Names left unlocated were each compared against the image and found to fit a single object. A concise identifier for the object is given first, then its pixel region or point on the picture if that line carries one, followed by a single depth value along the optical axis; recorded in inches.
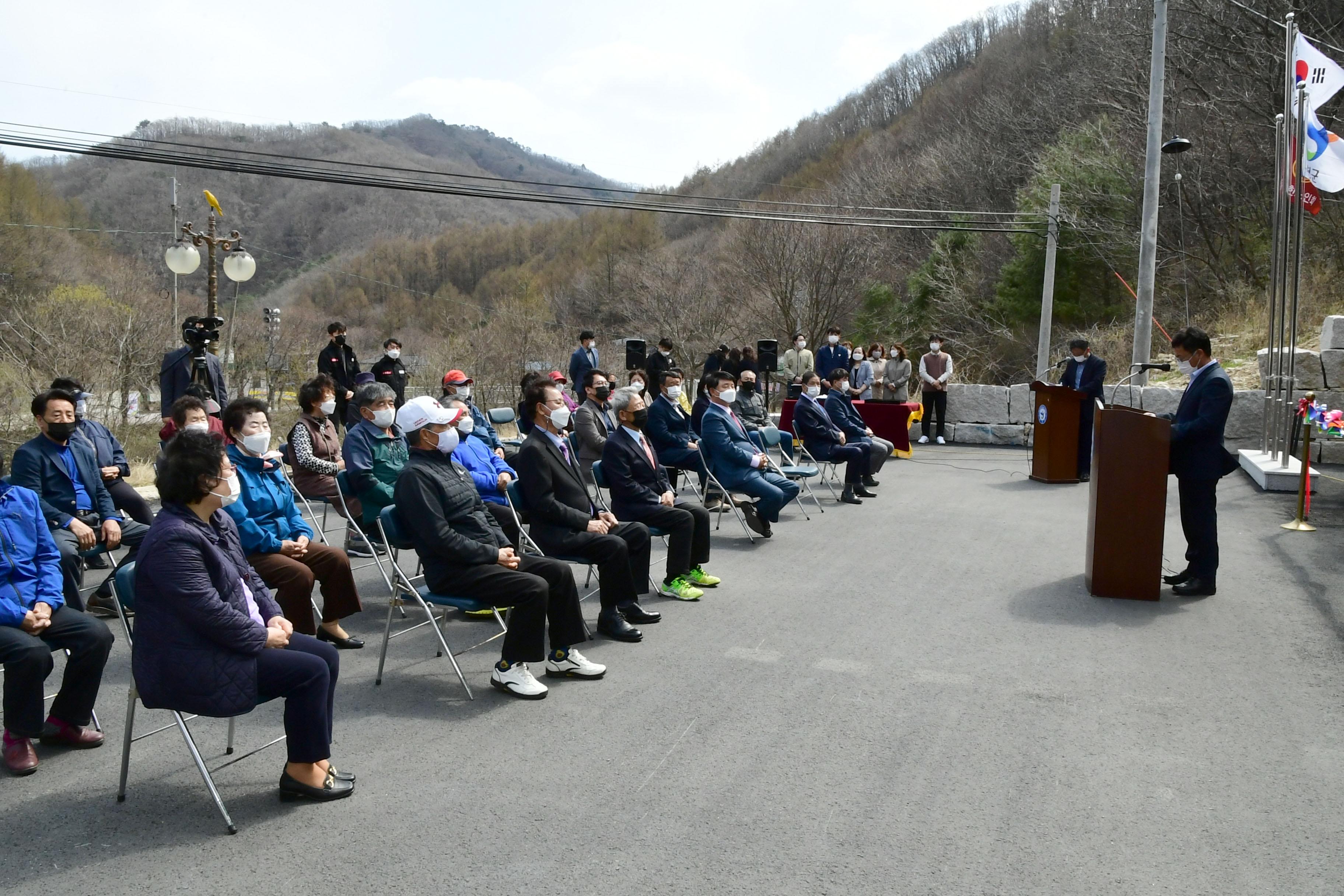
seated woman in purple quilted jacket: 142.4
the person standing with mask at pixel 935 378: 668.1
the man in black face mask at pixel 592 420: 376.8
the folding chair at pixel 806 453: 466.0
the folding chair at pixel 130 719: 144.0
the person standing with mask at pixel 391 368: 527.2
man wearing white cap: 199.5
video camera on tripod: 392.8
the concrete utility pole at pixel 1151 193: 612.1
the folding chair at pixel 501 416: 453.1
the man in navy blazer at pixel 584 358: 609.6
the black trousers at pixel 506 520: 286.8
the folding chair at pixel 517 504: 246.2
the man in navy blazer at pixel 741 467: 363.3
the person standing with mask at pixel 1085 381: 488.4
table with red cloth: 602.5
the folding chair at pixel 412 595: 200.1
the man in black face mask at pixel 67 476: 245.8
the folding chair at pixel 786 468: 407.5
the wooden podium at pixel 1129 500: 266.4
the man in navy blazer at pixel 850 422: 478.0
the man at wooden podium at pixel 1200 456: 271.1
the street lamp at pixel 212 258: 719.7
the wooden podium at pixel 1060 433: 487.8
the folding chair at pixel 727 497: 357.7
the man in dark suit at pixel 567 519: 240.2
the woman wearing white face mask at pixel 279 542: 218.7
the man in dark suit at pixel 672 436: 371.9
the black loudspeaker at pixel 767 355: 770.8
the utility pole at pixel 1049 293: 772.6
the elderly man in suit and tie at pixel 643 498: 279.3
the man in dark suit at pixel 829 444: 453.4
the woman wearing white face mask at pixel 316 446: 301.3
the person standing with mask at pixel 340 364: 505.0
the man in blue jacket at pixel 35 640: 160.6
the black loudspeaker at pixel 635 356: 722.2
